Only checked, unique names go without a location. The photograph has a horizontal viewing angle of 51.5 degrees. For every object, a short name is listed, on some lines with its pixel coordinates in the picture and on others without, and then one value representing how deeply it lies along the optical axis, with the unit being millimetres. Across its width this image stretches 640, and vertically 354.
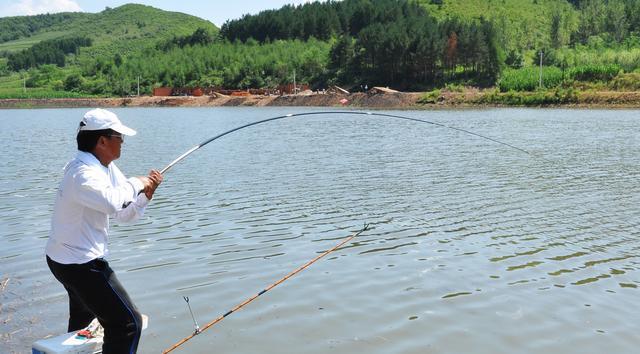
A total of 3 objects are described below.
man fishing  4652
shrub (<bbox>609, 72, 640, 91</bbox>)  75312
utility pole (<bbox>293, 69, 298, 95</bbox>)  124438
